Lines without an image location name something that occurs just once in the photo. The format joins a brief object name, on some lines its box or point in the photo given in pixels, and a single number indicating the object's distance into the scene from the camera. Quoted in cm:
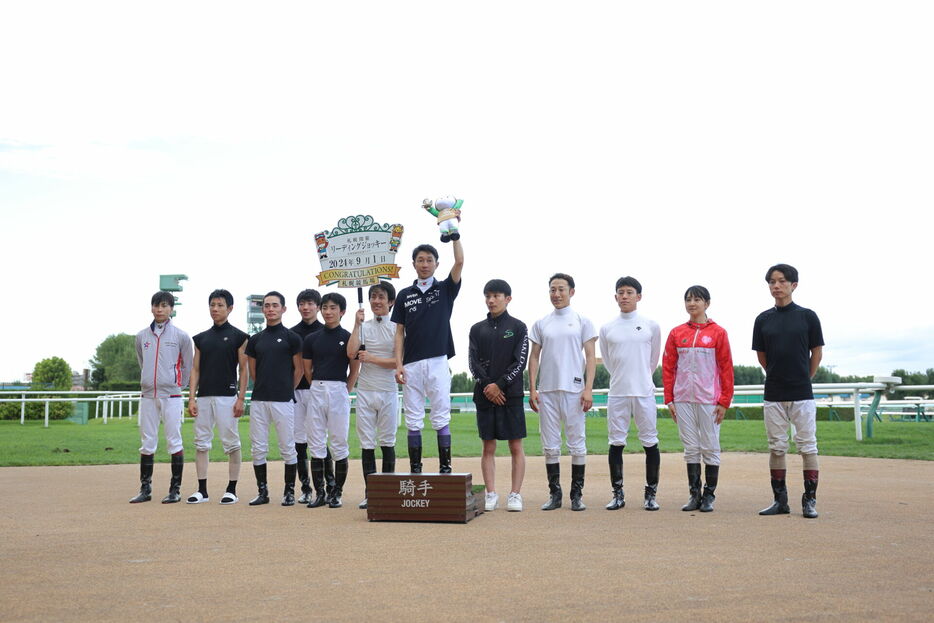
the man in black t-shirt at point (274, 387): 835
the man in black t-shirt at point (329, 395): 817
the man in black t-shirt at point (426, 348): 757
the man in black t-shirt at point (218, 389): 848
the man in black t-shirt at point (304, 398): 857
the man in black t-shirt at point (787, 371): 732
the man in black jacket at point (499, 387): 760
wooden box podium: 671
